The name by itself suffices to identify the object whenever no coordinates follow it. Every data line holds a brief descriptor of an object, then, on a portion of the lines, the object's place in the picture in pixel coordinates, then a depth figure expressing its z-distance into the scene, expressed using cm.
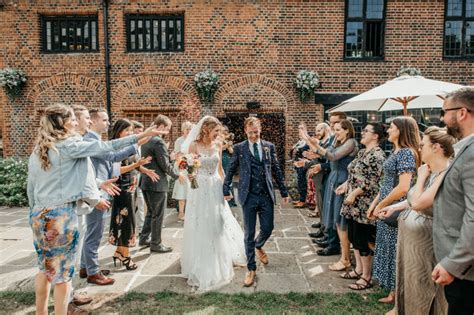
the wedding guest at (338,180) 507
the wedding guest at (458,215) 218
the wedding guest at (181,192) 770
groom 472
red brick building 1109
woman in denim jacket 313
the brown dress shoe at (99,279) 454
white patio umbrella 488
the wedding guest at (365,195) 448
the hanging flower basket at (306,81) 1084
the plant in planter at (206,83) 1095
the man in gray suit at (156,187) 570
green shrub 921
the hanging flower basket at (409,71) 1060
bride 457
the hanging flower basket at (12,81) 1109
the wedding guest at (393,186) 387
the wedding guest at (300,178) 874
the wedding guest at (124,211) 488
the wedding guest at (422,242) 298
